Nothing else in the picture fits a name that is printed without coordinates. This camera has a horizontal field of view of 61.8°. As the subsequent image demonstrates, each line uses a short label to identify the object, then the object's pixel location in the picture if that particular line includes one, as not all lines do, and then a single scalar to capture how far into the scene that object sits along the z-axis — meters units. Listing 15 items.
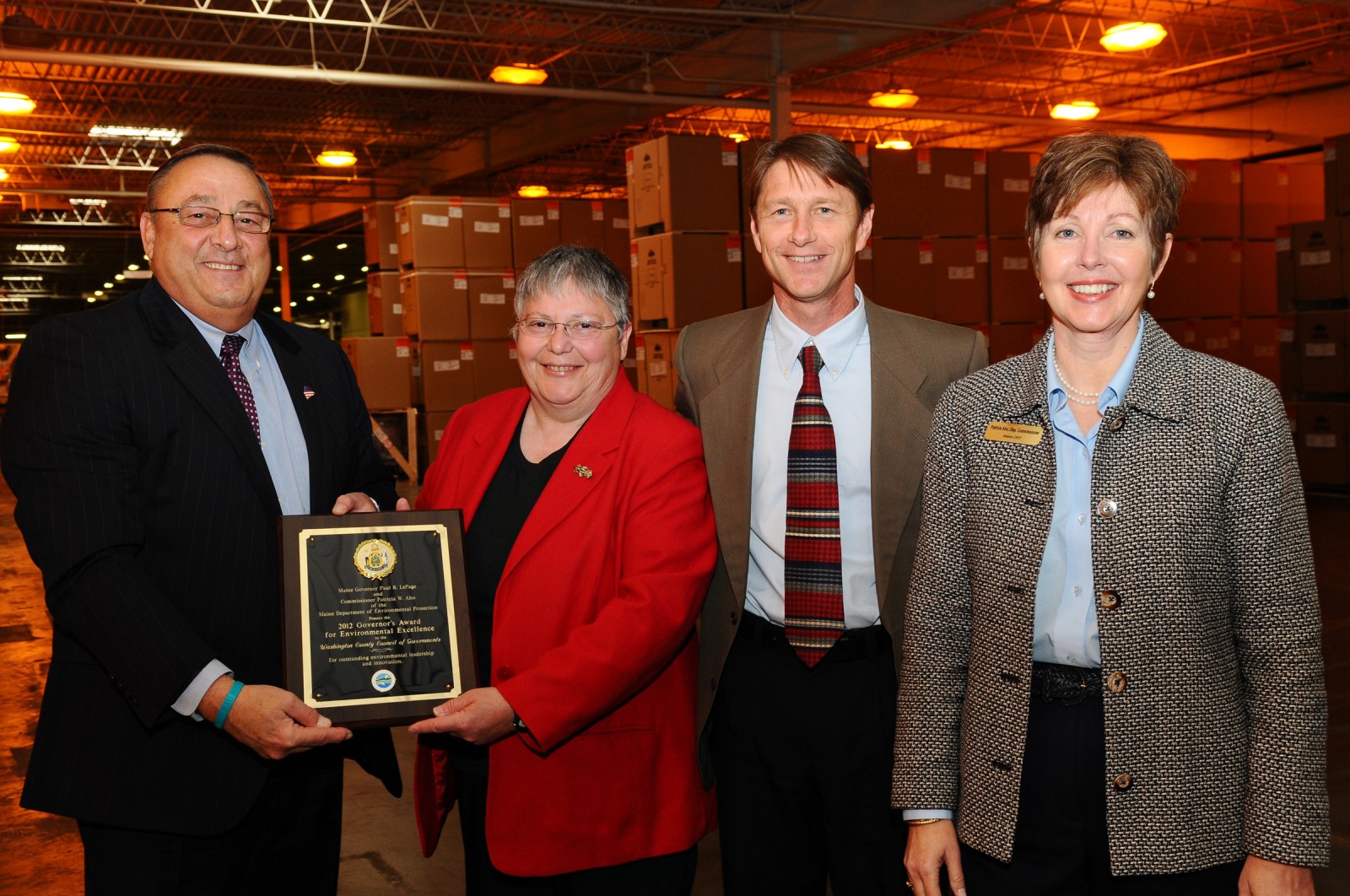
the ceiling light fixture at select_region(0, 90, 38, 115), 11.01
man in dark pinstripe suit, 1.74
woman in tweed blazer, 1.47
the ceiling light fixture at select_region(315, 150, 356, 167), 15.72
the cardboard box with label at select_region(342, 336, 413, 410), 11.09
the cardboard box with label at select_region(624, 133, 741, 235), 7.40
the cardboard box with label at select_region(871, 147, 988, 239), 7.80
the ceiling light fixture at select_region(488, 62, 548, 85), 10.78
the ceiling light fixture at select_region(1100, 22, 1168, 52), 9.70
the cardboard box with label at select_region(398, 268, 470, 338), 10.08
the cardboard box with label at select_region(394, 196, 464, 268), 10.00
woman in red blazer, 1.85
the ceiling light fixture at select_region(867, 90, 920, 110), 12.92
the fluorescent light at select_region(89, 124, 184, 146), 15.82
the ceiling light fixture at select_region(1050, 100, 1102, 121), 12.90
